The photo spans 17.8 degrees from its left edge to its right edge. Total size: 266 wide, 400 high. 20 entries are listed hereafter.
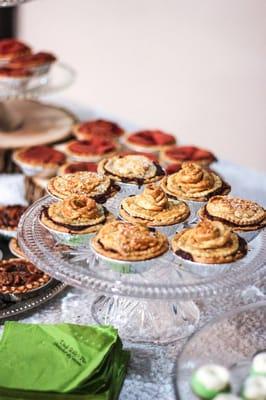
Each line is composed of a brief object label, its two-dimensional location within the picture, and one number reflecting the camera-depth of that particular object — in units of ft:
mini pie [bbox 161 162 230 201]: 3.32
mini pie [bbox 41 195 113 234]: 3.08
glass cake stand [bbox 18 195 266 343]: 2.80
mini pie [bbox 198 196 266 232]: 3.12
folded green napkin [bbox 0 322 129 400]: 2.69
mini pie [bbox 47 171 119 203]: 3.32
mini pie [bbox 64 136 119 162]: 4.25
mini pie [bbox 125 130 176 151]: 4.38
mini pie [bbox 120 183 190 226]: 3.14
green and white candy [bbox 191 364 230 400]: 2.46
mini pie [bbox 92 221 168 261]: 2.90
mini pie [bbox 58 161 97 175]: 3.97
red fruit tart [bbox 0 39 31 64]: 4.81
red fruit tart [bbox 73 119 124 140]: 4.58
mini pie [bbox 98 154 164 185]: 3.46
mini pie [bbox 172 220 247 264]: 2.92
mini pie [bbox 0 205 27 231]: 3.76
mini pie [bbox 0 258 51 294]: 3.27
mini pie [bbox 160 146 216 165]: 4.17
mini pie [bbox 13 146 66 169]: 4.26
